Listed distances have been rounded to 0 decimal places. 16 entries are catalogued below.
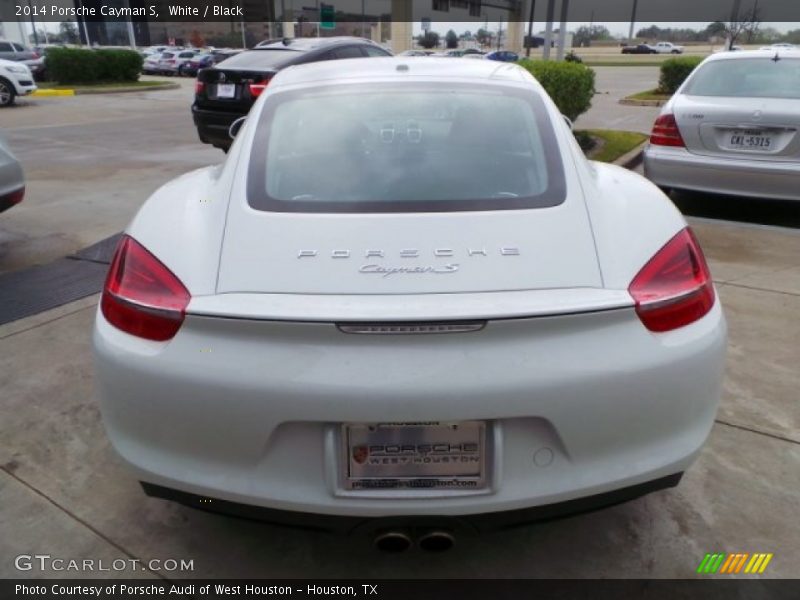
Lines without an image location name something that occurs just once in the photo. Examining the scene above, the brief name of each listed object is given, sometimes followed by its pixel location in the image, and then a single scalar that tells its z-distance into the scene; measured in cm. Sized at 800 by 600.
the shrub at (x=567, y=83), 938
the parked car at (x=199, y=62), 3648
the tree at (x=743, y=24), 2719
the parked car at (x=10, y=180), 475
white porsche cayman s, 165
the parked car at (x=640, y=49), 7125
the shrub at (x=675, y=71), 1677
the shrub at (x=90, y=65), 2428
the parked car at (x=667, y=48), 7250
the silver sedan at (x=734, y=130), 538
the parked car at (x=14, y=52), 2438
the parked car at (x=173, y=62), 3734
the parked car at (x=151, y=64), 3803
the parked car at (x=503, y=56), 3334
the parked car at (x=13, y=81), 1705
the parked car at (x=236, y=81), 852
